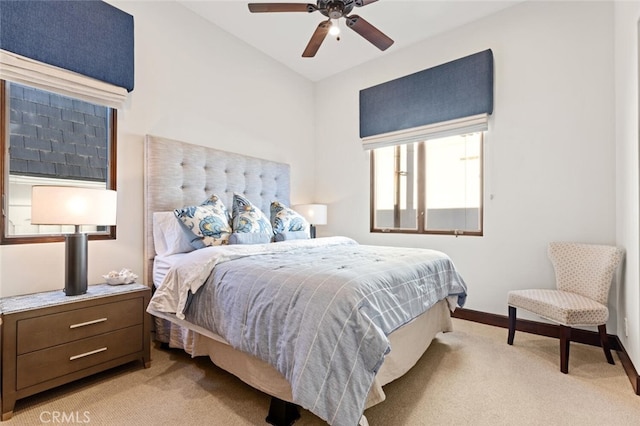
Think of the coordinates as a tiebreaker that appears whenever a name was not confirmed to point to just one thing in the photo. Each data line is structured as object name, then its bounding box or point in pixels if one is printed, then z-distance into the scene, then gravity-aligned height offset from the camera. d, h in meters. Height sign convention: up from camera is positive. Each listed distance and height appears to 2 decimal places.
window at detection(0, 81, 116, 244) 2.01 +0.47
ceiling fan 2.03 +1.42
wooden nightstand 1.58 -0.72
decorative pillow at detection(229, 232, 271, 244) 2.51 -0.20
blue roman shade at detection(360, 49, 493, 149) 3.07 +1.27
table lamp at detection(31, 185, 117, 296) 1.80 +0.00
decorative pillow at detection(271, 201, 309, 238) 3.09 -0.06
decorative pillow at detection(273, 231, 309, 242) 2.99 -0.21
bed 1.26 -0.48
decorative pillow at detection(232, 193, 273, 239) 2.69 -0.04
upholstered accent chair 2.08 -0.62
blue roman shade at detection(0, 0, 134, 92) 1.96 +1.27
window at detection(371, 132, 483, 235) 3.31 +0.34
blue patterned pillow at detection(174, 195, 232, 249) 2.42 -0.09
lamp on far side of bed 3.92 +0.04
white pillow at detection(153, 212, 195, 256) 2.48 -0.18
